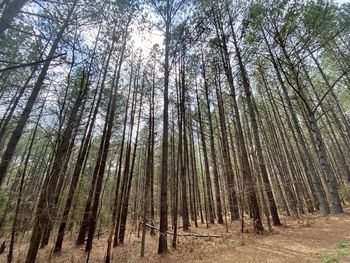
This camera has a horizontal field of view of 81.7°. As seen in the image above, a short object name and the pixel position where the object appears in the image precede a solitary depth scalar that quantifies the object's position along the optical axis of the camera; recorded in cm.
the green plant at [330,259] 368
